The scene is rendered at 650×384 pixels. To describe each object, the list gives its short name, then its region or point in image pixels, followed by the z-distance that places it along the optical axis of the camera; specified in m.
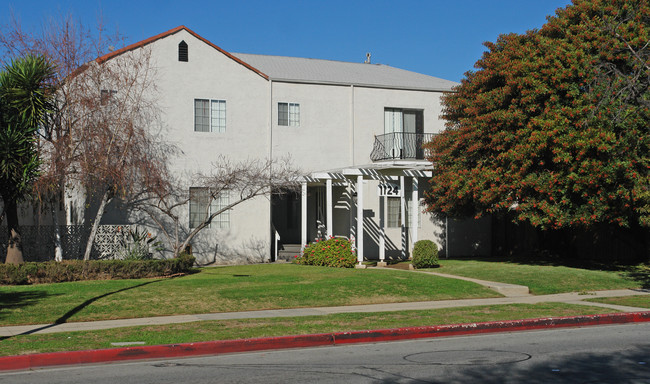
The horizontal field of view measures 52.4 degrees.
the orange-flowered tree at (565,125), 19.20
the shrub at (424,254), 22.36
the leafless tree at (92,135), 19.83
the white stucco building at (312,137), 24.98
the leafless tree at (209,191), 22.84
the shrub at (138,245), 21.44
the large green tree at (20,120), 18.31
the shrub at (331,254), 22.72
